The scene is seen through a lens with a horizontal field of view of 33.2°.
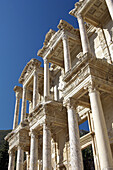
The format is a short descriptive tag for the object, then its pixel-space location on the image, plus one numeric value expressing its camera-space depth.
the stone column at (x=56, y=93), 20.93
